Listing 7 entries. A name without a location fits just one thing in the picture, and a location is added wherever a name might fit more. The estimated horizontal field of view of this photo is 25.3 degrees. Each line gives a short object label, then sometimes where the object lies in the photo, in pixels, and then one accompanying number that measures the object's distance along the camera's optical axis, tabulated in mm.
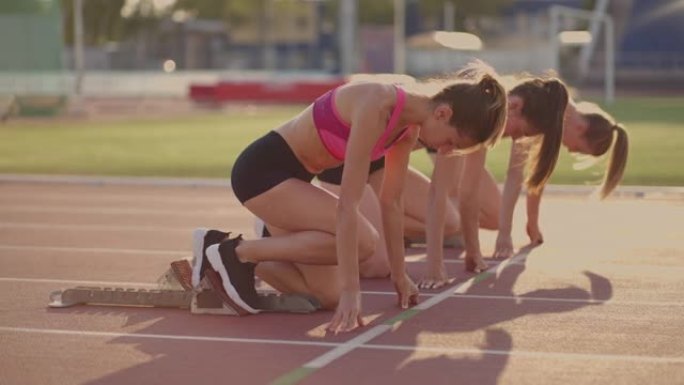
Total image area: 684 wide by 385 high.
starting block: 8109
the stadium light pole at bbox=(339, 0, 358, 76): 63938
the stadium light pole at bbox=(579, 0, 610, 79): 61297
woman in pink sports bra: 7312
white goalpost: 42500
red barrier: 49938
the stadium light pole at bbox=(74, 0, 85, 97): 45028
